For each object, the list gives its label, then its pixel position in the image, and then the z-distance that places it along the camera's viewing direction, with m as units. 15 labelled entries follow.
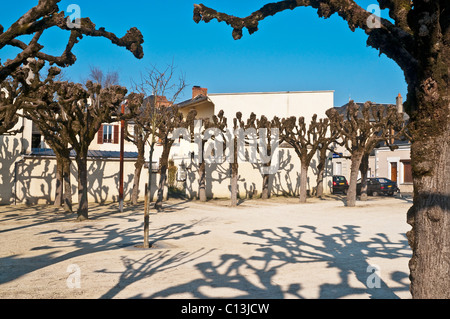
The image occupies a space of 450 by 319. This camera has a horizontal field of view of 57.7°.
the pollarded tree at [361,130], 22.83
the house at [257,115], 30.14
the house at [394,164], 36.97
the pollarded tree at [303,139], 26.41
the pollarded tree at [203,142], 26.03
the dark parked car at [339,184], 33.56
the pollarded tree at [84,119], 16.03
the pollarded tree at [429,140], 4.24
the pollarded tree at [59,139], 17.45
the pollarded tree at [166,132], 22.06
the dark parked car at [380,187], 31.20
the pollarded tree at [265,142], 27.14
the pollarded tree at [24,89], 10.74
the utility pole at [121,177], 20.45
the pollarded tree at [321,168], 28.62
